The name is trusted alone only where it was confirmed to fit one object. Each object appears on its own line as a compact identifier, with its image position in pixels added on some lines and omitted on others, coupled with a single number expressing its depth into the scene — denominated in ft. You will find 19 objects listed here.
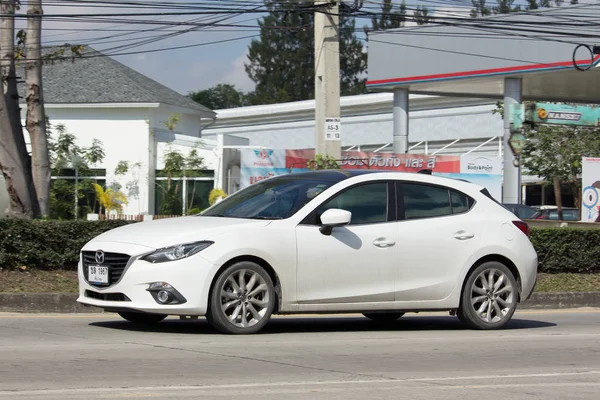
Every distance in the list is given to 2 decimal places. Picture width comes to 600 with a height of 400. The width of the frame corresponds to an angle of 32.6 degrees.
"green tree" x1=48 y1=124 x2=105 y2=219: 114.83
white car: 31.50
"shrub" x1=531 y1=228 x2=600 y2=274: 58.39
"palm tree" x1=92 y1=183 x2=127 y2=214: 113.50
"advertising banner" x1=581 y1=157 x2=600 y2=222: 81.10
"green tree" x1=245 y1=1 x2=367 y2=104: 304.91
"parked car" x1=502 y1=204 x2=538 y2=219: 96.94
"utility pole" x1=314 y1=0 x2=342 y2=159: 64.44
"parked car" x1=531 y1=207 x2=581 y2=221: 107.48
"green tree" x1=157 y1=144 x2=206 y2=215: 116.06
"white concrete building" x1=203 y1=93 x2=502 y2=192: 172.49
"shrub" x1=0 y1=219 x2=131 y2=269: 46.37
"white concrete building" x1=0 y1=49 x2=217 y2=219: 119.55
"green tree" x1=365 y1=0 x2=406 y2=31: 307.19
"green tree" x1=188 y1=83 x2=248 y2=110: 334.03
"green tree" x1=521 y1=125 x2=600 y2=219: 136.67
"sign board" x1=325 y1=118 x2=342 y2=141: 64.28
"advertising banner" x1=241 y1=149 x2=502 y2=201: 90.89
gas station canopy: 96.99
